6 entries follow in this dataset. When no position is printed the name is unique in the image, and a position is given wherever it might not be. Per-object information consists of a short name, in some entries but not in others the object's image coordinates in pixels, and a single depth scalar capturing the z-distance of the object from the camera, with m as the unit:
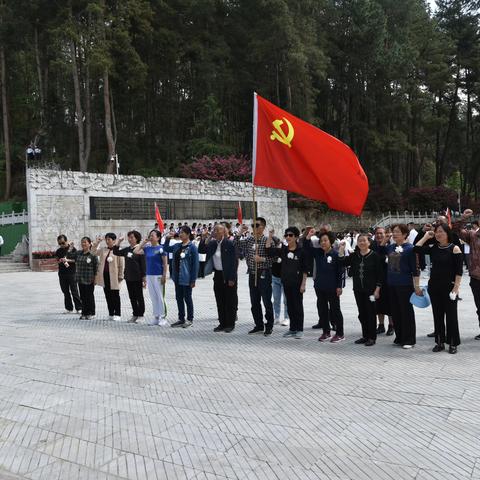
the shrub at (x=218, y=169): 29.67
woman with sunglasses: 7.18
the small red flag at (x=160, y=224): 13.70
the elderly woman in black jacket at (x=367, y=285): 6.63
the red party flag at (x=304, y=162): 7.10
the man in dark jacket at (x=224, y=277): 7.71
